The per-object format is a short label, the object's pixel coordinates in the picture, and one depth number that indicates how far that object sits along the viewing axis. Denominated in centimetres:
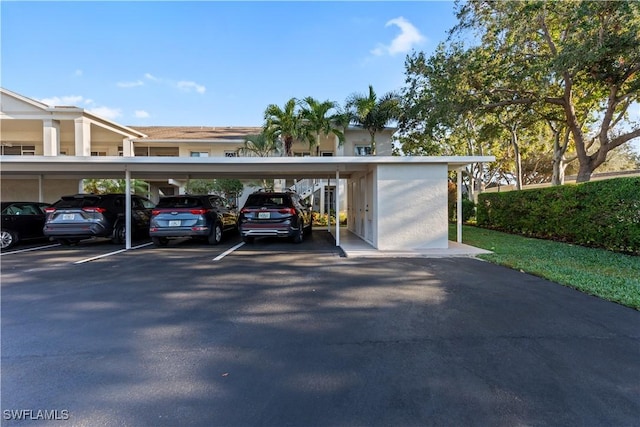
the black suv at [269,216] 1008
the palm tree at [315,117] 1673
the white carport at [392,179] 941
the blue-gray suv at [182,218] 975
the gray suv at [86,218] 955
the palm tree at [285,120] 1666
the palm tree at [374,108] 1748
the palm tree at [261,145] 1738
